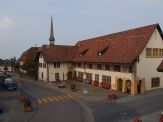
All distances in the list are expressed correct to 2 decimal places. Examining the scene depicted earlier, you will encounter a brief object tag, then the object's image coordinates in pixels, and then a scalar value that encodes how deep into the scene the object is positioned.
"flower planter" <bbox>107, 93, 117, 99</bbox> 19.91
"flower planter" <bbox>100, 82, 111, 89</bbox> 24.56
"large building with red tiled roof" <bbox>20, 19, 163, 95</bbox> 21.68
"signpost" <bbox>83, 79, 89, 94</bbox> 27.82
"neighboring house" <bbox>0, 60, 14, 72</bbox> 56.32
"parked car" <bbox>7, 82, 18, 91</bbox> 25.25
